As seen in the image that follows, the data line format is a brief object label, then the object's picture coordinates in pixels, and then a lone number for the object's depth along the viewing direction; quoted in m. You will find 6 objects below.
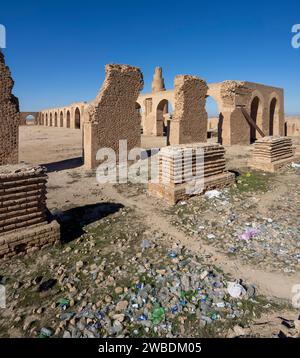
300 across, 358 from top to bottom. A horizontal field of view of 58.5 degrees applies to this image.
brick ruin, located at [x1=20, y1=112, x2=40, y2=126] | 50.92
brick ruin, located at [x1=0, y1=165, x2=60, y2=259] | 4.00
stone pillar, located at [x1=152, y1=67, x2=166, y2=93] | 27.48
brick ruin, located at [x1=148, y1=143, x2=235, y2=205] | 6.44
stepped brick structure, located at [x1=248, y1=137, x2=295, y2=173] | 9.52
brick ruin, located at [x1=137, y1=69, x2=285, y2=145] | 14.69
